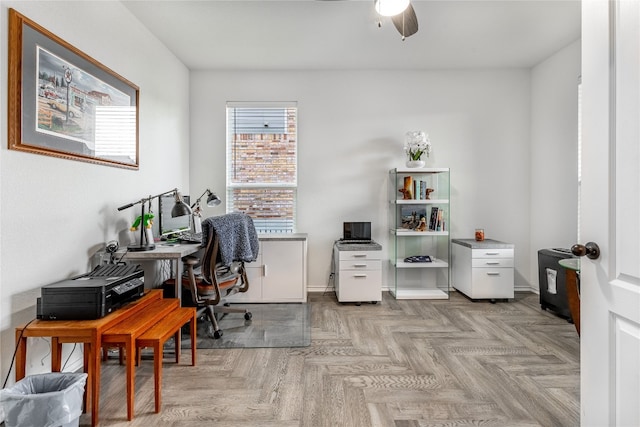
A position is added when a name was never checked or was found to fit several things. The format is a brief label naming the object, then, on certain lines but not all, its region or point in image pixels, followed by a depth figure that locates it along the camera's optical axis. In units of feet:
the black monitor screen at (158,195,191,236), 9.49
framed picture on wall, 5.82
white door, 3.26
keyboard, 9.37
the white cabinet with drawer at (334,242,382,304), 11.78
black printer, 5.65
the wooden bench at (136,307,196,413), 5.77
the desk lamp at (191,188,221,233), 10.84
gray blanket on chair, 8.59
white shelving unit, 12.64
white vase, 12.55
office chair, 8.59
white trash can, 4.65
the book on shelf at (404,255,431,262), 12.73
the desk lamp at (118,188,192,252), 7.95
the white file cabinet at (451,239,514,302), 12.01
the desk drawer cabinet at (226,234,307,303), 11.91
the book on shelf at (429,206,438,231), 12.73
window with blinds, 13.44
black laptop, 12.97
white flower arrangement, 12.64
